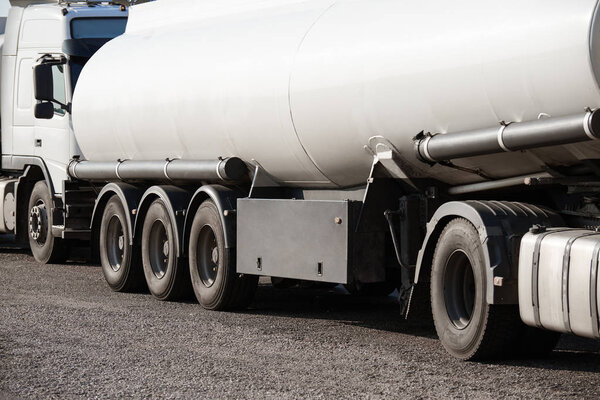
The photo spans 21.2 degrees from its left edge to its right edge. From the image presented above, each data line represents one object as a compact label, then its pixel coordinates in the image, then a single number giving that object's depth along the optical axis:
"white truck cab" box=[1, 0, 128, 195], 22.07
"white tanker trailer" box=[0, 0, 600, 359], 10.83
